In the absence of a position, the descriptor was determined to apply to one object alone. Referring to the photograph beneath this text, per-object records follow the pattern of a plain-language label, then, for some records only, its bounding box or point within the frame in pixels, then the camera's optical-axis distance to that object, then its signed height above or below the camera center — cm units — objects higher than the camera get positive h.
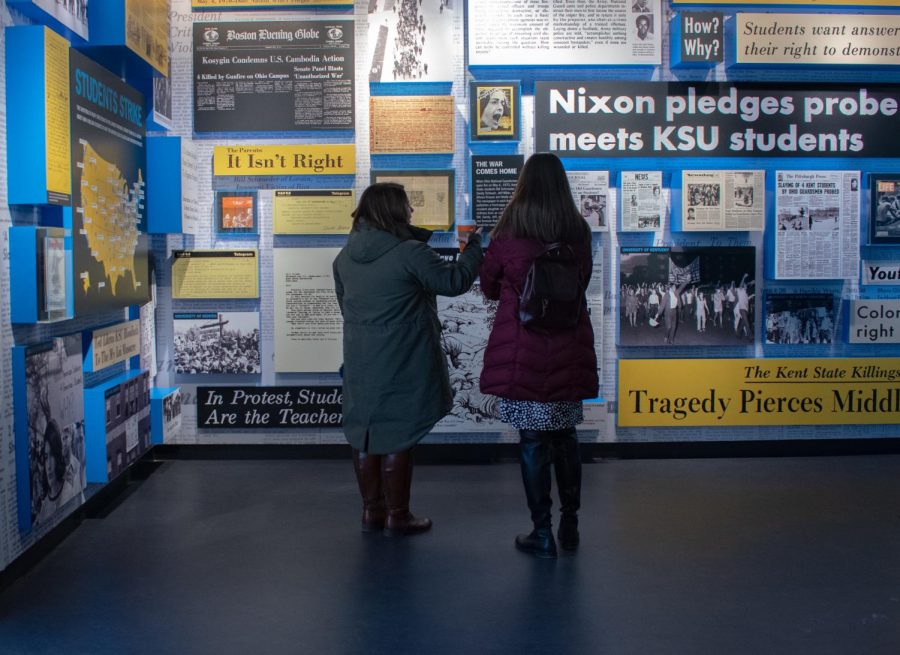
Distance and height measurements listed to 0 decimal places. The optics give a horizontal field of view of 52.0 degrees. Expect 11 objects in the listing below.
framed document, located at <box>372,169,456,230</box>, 502 +46
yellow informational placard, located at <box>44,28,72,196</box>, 325 +60
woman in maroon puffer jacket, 329 -27
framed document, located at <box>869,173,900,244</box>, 509 +40
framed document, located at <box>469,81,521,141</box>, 498 +91
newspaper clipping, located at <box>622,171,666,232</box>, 502 +42
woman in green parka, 355 -18
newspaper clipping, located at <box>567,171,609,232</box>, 502 +45
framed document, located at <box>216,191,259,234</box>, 507 +37
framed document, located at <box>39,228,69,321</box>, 329 +0
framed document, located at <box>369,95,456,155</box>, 500 +85
